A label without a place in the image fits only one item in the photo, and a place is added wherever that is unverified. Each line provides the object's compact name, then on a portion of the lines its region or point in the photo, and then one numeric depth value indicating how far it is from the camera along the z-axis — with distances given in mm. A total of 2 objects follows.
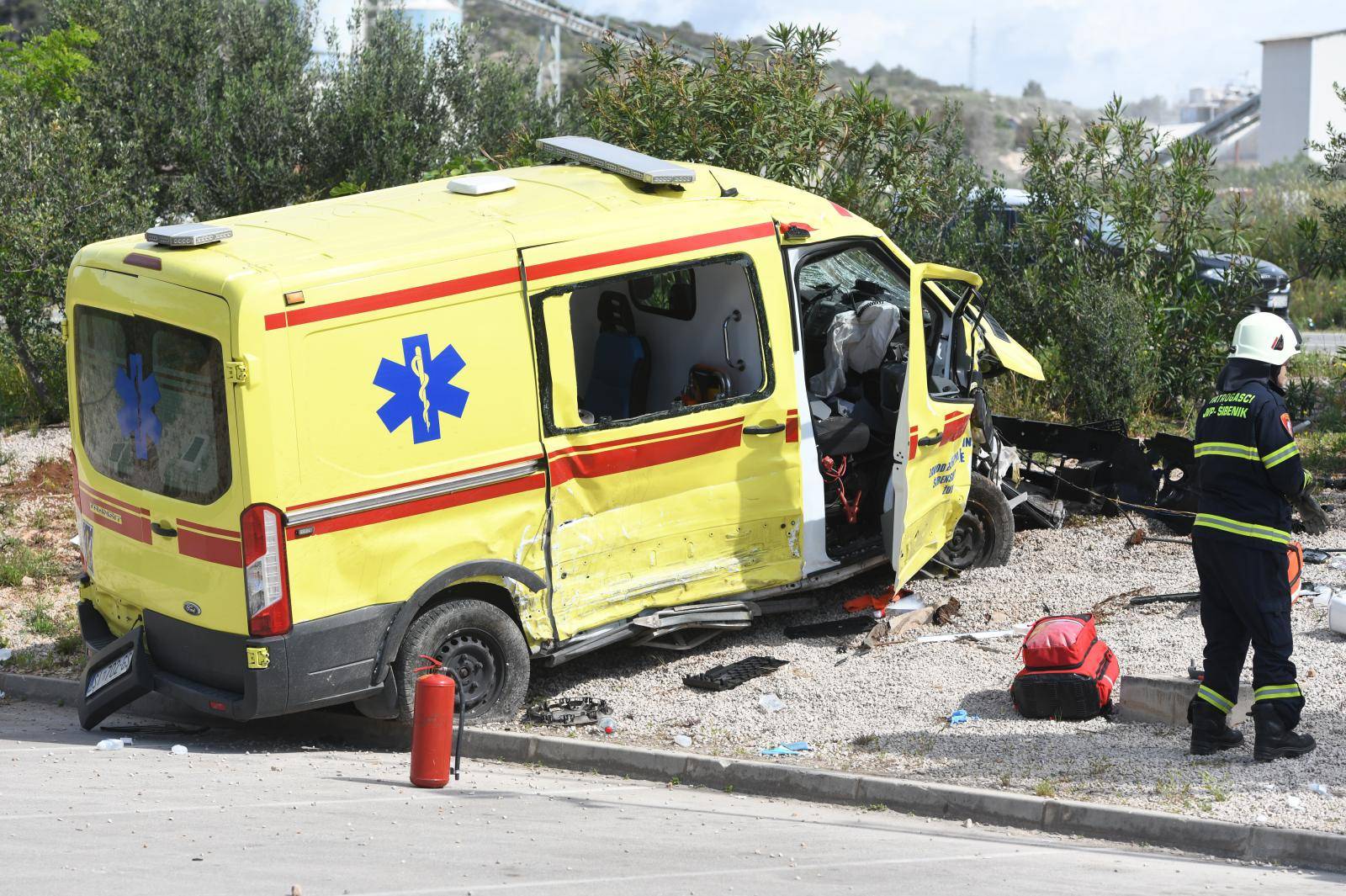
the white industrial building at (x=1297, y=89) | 120875
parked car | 25453
